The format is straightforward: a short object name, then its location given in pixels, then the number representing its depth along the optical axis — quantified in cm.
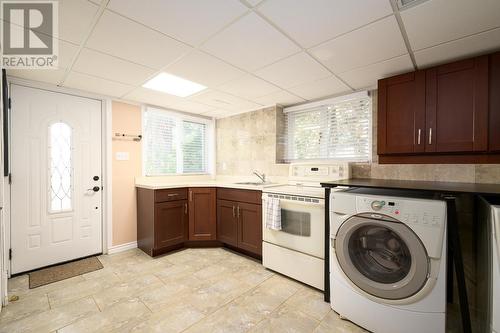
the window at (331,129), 269
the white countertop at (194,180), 290
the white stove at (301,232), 210
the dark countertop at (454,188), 133
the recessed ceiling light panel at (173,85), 239
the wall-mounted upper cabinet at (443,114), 172
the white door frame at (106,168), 298
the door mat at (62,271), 227
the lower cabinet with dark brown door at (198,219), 282
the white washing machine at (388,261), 137
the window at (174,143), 343
